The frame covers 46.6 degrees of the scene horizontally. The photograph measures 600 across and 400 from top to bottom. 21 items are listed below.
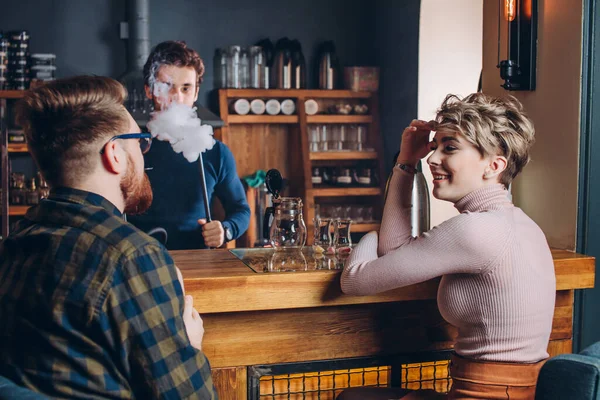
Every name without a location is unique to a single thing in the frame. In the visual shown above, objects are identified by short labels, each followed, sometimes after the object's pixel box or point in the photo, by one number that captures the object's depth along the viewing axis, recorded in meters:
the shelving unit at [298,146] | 5.04
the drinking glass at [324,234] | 2.11
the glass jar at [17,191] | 4.62
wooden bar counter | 1.82
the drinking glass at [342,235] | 2.05
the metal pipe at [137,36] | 4.86
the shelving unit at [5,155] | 4.45
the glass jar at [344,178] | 5.20
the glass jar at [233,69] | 5.06
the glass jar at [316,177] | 5.19
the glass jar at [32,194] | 4.62
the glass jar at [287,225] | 1.96
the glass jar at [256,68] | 5.06
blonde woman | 1.65
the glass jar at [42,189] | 4.62
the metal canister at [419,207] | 2.04
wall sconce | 2.36
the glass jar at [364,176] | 5.21
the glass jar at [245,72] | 5.07
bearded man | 1.20
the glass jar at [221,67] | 5.09
